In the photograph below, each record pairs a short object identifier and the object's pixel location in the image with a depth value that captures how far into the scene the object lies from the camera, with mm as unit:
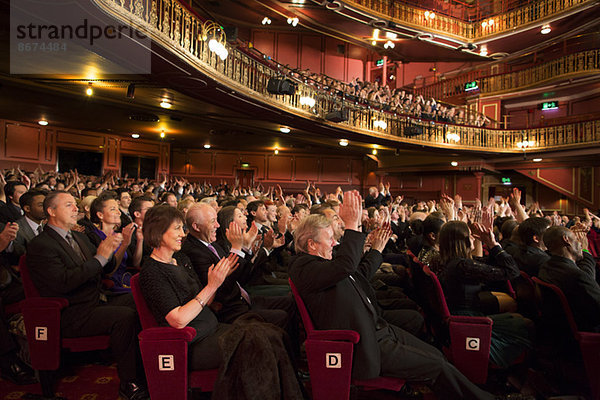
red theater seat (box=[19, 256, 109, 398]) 2043
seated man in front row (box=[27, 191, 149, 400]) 2043
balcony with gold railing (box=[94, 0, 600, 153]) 4738
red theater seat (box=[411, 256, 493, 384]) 2102
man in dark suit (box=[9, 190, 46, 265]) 3004
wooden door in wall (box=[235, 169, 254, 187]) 15508
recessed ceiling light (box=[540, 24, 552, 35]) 12140
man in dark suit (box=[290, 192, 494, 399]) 1779
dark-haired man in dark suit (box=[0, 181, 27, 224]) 3543
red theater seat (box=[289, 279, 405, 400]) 1744
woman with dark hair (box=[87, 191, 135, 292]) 2762
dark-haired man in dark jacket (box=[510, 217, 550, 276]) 2822
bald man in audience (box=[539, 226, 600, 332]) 2180
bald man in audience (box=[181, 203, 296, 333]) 2277
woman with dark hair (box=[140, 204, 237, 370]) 1723
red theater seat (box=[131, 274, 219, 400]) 1690
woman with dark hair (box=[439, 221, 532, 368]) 2229
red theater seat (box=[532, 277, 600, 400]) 2039
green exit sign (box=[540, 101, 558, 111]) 13344
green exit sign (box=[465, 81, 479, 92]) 14578
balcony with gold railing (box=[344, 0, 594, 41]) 11820
